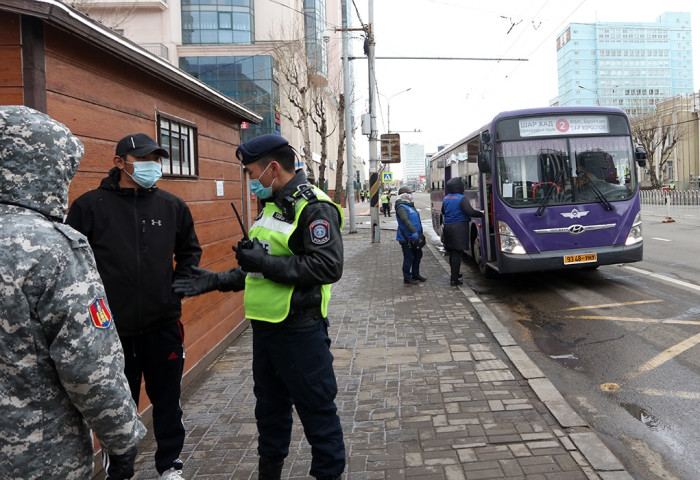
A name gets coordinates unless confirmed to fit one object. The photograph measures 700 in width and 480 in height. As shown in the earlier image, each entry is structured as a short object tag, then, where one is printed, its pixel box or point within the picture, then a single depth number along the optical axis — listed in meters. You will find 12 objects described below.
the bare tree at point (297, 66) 24.17
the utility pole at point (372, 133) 17.66
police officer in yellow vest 2.62
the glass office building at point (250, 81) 36.78
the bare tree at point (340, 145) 25.23
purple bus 8.17
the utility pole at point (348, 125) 20.05
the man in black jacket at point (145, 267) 2.88
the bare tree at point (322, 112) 24.29
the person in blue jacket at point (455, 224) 9.33
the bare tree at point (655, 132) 46.12
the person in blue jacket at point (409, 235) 9.46
